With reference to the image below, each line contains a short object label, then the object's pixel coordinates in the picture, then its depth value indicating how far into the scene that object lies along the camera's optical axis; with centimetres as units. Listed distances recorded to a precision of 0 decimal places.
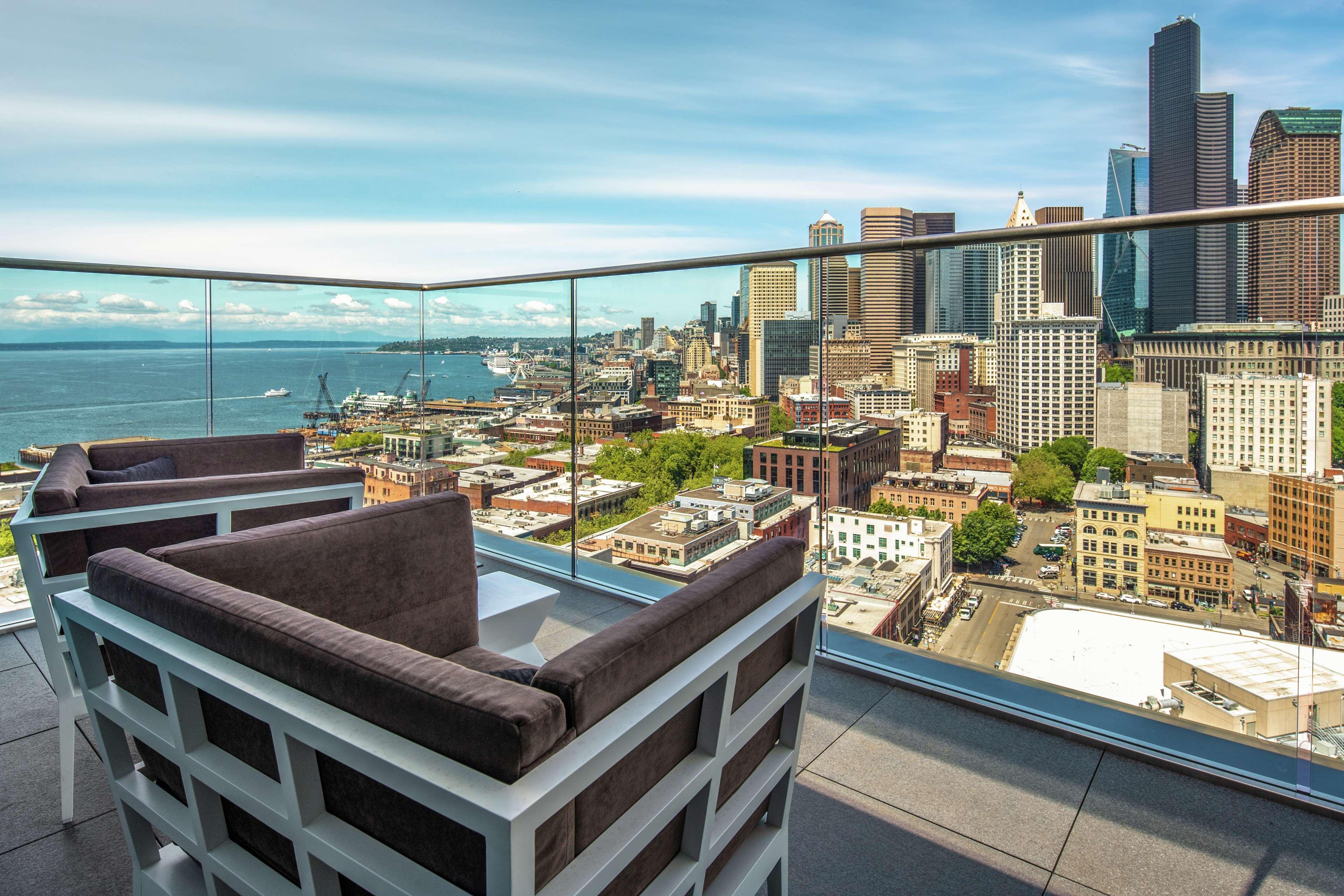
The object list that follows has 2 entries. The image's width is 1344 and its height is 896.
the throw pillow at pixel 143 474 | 226
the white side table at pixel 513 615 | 195
